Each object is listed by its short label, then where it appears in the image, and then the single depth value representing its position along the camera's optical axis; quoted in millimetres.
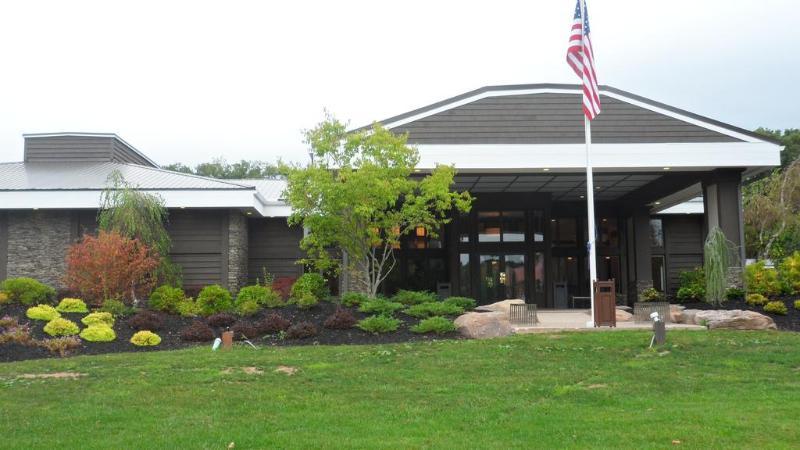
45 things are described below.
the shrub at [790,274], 19719
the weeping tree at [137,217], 21078
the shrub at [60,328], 15332
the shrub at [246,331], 15799
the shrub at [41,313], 16469
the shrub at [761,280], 19750
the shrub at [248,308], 17938
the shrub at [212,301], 18656
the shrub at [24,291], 18812
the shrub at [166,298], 19000
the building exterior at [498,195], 21188
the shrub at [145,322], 16344
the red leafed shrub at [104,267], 18531
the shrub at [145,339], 15188
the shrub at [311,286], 20109
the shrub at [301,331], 15547
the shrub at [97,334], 15172
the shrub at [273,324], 16078
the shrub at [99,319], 16234
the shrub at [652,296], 24078
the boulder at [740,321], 15757
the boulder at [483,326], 15438
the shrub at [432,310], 17172
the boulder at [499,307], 19953
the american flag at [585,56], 16781
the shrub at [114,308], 17594
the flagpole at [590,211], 16484
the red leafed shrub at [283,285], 23031
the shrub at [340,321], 16312
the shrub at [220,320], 16938
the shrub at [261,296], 18969
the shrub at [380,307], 17500
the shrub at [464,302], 19375
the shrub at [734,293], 20141
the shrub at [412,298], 19675
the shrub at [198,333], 15727
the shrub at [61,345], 14219
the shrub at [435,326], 15602
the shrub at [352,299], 18828
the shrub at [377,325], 15836
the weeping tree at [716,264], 19875
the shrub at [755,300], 18961
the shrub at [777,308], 17891
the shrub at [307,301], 18438
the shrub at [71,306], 17578
